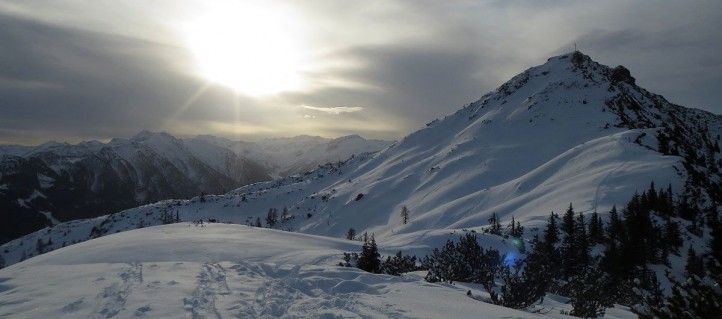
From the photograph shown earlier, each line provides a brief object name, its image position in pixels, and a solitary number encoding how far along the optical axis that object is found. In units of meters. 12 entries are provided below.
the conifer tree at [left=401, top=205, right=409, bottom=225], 101.10
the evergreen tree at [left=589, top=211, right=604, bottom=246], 49.34
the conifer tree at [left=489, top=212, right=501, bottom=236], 50.14
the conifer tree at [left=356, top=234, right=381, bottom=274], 19.75
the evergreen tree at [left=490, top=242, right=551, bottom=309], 13.76
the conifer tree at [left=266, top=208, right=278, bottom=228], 154.75
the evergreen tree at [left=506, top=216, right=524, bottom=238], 49.22
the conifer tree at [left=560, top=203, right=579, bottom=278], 42.62
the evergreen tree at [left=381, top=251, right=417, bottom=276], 20.64
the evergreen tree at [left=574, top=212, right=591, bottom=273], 44.34
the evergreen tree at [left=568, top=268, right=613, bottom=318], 13.86
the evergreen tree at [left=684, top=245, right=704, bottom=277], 41.64
